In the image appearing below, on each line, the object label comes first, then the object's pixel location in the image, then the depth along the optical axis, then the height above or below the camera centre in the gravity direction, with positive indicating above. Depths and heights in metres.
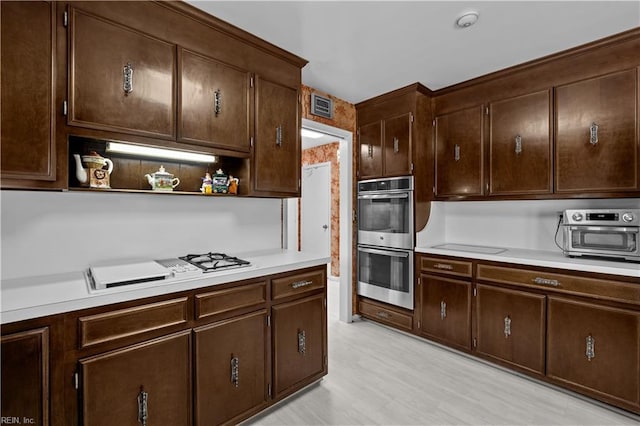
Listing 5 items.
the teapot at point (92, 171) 1.66 +0.24
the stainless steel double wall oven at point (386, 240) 3.14 -0.31
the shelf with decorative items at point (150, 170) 1.69 +0.29
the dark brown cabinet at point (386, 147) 3.15 +0.71
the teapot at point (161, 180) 1.93 +0.21
